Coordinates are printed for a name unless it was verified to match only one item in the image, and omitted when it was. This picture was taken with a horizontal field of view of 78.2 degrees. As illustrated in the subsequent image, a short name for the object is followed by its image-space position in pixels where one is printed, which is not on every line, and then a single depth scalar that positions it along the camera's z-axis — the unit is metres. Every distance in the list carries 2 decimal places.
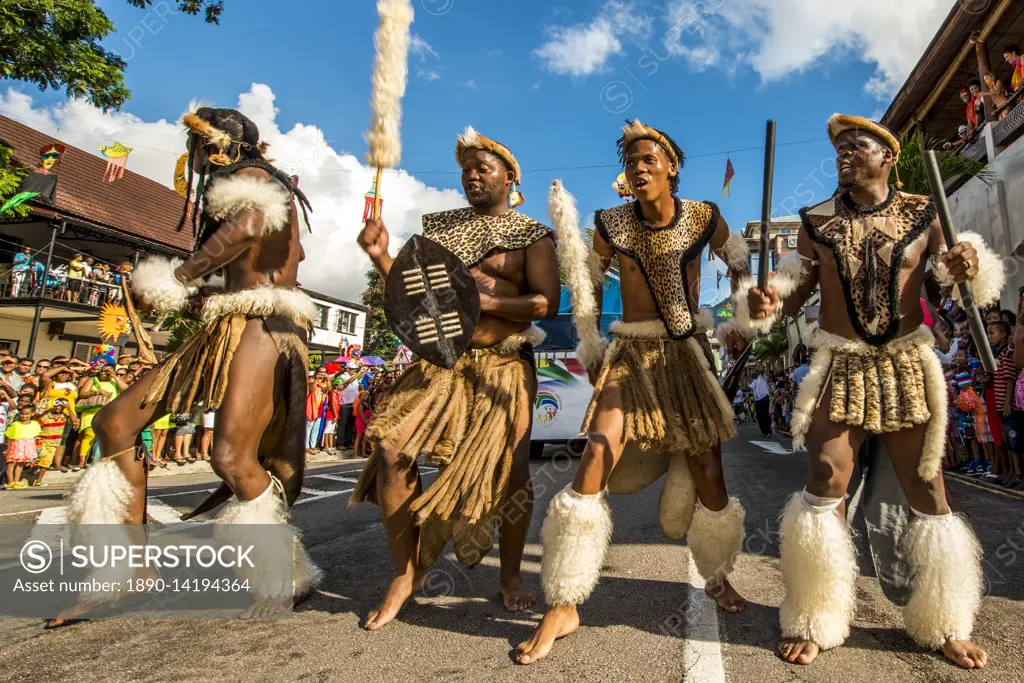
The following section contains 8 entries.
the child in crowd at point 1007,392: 6.12
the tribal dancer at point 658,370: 2.64
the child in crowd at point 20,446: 7.86
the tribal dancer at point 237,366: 2.63
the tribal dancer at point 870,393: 2.29
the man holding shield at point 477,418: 2.74
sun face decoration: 5.18
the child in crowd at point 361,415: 12.27
